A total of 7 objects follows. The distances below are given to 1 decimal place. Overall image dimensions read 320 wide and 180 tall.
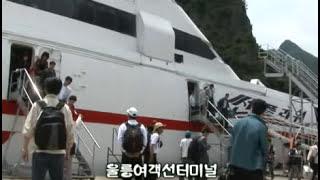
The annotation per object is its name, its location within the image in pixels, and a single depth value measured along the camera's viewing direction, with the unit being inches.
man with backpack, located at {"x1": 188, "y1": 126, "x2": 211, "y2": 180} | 457.1
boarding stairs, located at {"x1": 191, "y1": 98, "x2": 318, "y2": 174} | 666.3
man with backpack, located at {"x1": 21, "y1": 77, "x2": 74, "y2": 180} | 211.7
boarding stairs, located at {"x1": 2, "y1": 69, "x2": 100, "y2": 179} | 423.9
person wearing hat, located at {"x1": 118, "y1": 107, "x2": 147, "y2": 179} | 336.7
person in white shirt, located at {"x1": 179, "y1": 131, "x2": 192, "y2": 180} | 490.6
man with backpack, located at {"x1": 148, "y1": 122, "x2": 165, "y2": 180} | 413.6
